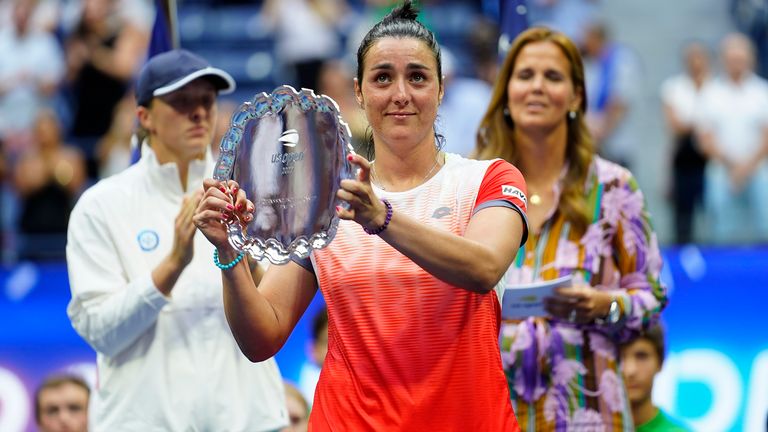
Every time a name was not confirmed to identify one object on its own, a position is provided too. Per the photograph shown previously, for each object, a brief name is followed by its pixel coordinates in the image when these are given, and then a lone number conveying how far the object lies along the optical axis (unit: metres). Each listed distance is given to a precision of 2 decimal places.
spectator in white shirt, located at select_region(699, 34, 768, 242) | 15.86
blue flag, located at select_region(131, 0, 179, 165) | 10.30
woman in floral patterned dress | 8.80
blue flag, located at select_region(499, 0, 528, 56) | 10.50
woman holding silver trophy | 6.07
